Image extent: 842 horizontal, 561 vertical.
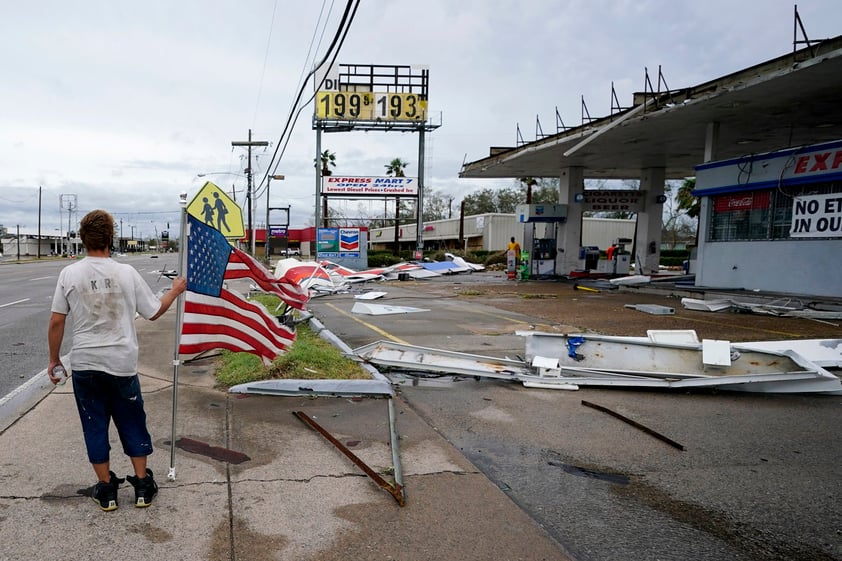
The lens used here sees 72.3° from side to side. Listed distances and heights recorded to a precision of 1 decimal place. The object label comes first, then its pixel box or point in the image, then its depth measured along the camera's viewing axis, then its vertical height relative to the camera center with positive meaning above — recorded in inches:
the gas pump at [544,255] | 1059.9 -18.5
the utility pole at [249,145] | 1738.4 +276.3
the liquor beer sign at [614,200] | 1019.9 +85.7
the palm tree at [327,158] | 2475.4 +353.7
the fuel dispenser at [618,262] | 1063.6 -25.6
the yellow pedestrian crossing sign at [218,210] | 269.9 +11.7
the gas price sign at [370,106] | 1393.9 +329.1
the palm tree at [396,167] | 2618.1 +332.8
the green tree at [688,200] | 1798.5 +177.4
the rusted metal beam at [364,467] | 145.8 -64.1
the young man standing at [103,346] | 131.9 -27.0
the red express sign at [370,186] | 1434.5 +134.7
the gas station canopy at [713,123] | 512.9 +155.8
